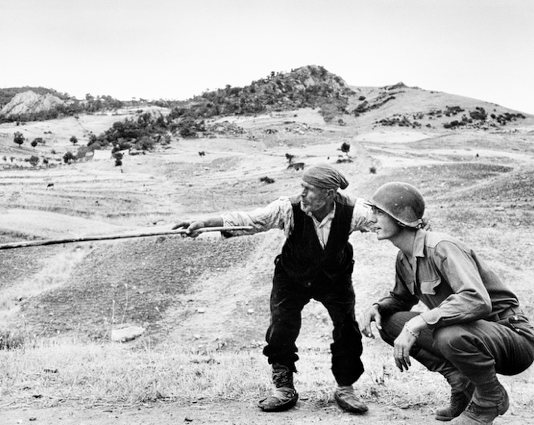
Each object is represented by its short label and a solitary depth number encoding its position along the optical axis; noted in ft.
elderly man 12.27
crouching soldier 9.59
